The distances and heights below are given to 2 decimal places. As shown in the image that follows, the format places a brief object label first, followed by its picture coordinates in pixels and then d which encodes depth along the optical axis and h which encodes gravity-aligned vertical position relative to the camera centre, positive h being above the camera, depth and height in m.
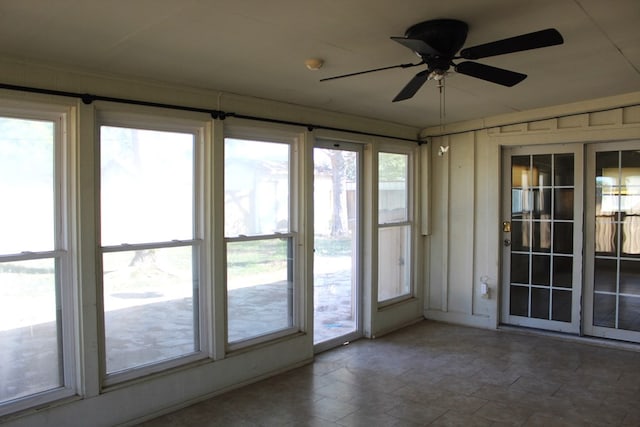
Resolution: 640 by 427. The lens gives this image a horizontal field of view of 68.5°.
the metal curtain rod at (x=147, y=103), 2.91 +0.74
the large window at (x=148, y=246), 3.35 -0.30
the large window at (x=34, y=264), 2.91 -0.37
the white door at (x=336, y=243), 4.97 -0.43
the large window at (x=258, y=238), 4.07 -0.31
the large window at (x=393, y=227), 5.67 -0.30
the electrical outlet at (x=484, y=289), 5.66 -1.04
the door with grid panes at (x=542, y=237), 5.19 -0.40
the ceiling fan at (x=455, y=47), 2.25 +0.78
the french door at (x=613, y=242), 4.86 -0.42
